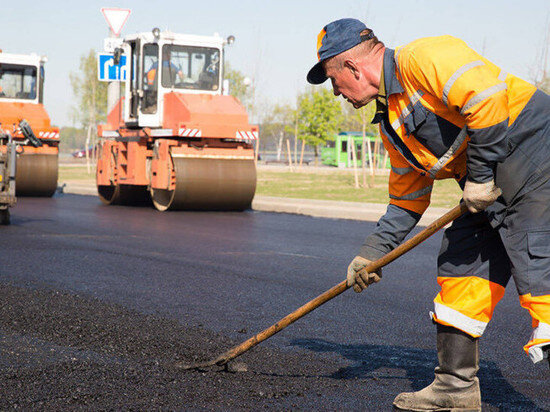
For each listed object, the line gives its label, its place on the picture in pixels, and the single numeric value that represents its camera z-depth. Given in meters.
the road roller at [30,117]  17.03
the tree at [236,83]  38.83
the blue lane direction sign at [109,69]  15.20
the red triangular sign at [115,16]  16.23
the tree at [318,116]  43.88
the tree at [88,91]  35.81
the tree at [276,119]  55.73
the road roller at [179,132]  13.91
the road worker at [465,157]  2.91
